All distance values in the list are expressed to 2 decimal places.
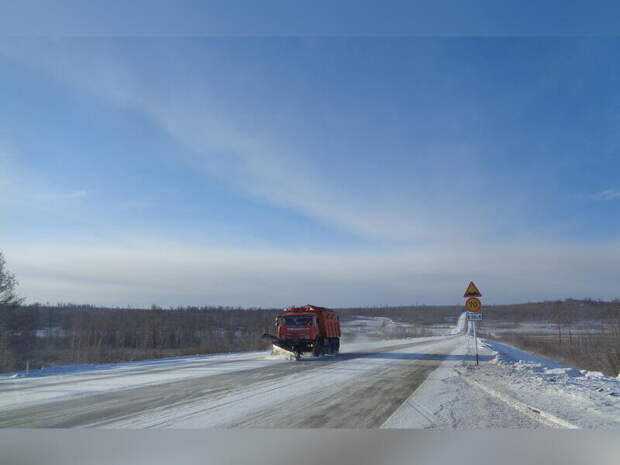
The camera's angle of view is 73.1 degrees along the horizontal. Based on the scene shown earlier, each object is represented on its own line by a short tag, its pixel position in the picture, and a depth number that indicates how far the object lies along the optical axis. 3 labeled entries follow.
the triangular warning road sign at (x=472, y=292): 16.83
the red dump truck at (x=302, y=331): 22.94
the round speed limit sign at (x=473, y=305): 16.77
